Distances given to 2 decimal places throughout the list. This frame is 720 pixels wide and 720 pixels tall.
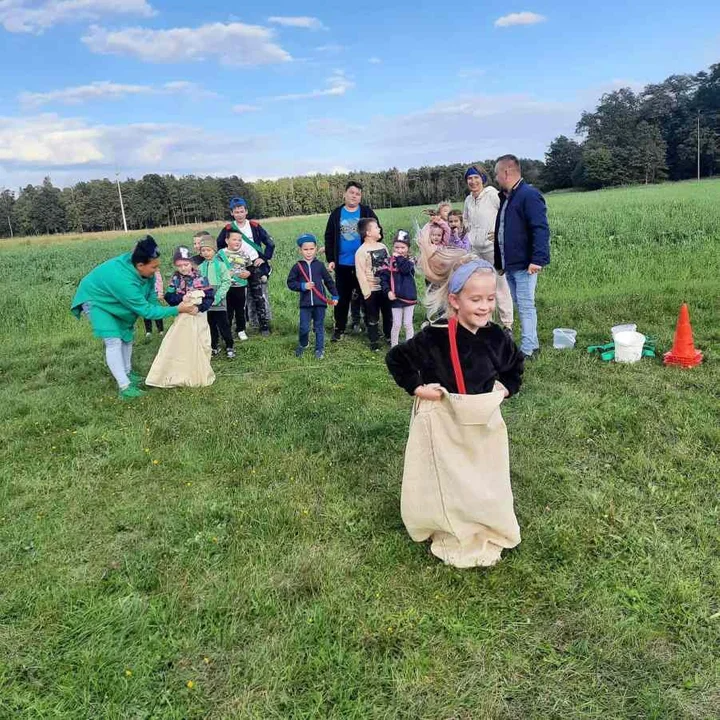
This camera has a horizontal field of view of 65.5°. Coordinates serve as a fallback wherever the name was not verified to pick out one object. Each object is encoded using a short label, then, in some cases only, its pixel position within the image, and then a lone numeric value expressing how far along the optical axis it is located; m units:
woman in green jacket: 6.13
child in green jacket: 7.65
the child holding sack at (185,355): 6.66
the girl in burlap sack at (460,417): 3.09
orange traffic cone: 6.18
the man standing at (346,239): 8.16
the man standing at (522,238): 6.61
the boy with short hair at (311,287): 7.69
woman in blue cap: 7.44
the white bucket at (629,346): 6.43
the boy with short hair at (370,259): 7.69
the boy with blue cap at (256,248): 8.58
